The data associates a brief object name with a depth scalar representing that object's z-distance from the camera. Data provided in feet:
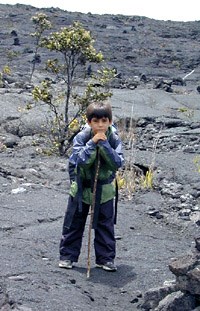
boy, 18.92
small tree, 39.96
